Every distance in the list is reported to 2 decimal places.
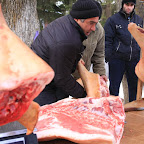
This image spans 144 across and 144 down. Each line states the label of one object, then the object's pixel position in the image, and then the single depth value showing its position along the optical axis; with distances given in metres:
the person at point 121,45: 3.11
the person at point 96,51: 2.38
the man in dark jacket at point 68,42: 1.60
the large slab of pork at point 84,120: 1.14
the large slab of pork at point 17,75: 0.48
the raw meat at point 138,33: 1.57
